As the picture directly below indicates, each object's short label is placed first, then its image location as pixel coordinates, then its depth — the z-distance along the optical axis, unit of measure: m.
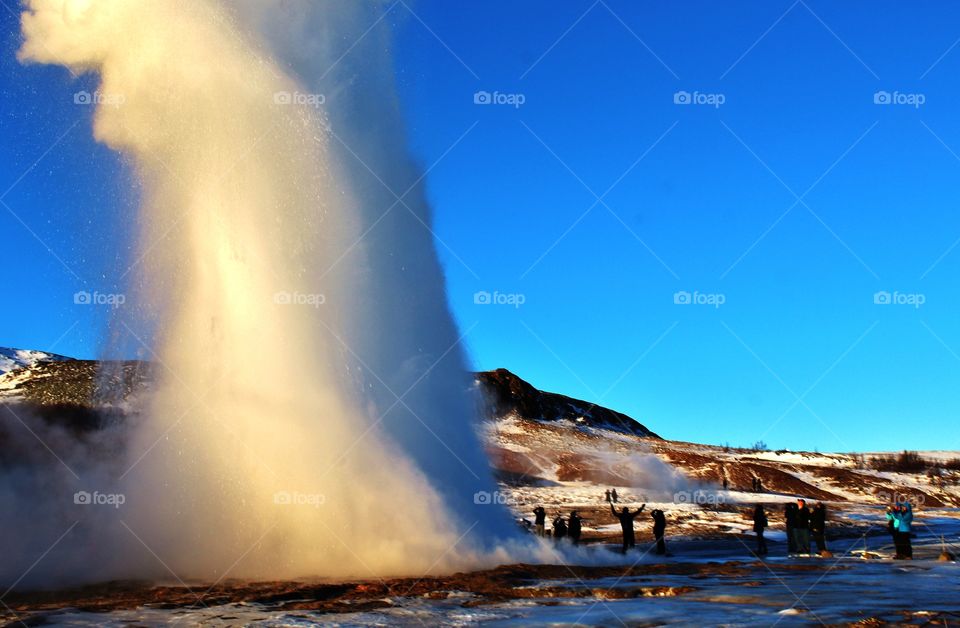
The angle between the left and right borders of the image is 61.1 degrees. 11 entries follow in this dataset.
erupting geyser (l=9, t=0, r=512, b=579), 14.75
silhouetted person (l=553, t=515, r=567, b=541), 22.95
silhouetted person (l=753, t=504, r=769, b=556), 21.06
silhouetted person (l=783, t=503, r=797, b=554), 19.75
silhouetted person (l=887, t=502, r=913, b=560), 17.58
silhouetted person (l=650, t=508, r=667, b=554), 20.78
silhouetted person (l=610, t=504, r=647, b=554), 21.05
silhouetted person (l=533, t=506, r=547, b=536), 24.31
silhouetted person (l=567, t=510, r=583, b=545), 21.41
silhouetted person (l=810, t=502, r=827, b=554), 19.64
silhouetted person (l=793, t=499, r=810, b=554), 19.52
